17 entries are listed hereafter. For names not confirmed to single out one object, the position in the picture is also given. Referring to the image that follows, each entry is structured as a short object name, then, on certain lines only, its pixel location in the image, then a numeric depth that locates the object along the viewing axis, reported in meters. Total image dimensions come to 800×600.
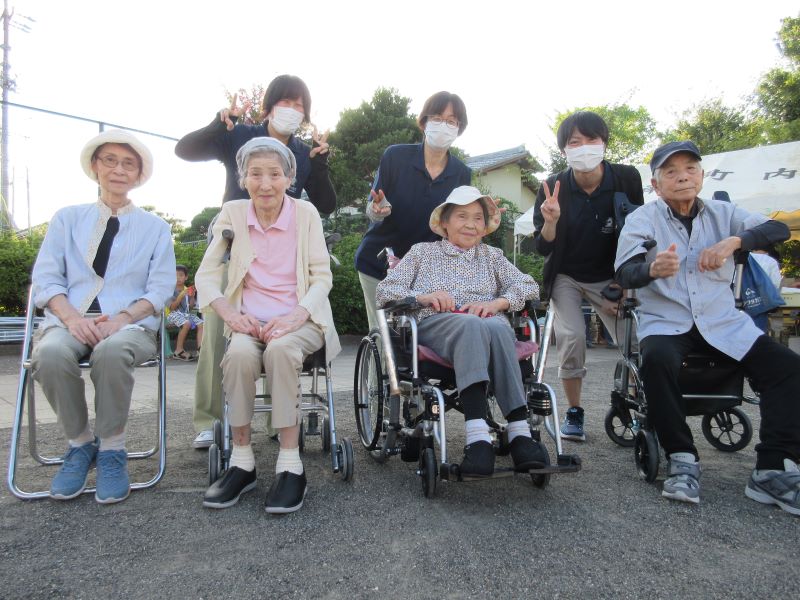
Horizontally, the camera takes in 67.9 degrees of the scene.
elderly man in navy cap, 2.54
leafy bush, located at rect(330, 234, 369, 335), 10.04
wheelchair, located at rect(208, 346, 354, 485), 2.58
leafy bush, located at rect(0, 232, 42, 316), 8.23
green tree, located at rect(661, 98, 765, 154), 20.14
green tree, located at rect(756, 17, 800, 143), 16.75
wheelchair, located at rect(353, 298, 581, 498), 2.48
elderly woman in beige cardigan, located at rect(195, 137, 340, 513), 2.48
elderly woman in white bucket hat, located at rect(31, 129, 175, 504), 2.49
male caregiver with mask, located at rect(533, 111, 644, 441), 3.54
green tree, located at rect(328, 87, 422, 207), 15.96
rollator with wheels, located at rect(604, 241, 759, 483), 2.78
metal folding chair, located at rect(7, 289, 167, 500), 2.46
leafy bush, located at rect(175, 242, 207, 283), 9.59
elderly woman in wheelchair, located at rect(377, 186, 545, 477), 2.44
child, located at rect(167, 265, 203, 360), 8.55
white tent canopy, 7.72
